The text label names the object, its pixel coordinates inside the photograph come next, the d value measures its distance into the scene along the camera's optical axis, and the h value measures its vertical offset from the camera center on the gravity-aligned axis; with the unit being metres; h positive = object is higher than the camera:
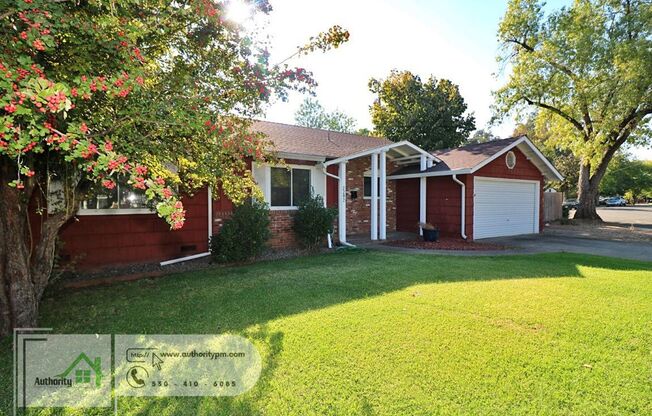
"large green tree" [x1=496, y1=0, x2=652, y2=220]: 15.82 +7.10
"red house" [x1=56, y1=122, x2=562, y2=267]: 7.93 +0.42
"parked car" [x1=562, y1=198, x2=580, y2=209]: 34.22 +1.05
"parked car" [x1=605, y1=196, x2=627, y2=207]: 44.97 +1.20
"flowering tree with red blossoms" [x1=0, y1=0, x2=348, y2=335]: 2.66 +1.11
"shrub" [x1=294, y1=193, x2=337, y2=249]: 10.05 -0.38
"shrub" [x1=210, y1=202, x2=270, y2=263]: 8.22 -0.67
